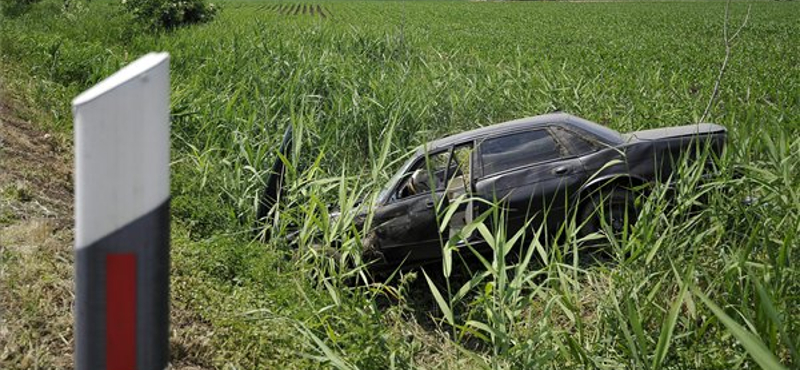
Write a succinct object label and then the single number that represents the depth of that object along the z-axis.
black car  6.05
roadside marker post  0.97
